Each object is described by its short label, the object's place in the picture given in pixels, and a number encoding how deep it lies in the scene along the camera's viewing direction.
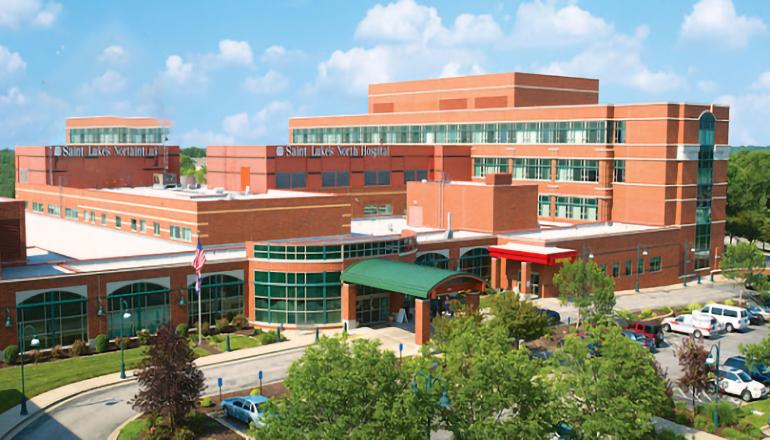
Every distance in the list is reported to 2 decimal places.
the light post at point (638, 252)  74.44
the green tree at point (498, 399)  27.23
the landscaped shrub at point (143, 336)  47.53
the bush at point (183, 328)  50.55
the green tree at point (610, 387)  29.31
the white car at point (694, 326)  56.38
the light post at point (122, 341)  42.97
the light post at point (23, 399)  37.00
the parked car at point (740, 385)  43.09
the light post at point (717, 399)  37.83
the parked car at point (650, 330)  52.84
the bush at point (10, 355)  44.66
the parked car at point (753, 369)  45.11
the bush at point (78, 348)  47.12
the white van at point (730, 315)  58.34
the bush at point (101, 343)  47.91
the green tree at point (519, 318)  46.69
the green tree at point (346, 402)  25.67
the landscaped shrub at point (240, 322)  54.22
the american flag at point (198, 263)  49.69
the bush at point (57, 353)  46.69
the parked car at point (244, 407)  36.19
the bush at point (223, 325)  52.91
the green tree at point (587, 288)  53.19
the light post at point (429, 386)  27.08
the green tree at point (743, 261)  67.62
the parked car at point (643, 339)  51.24
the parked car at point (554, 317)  56.89
